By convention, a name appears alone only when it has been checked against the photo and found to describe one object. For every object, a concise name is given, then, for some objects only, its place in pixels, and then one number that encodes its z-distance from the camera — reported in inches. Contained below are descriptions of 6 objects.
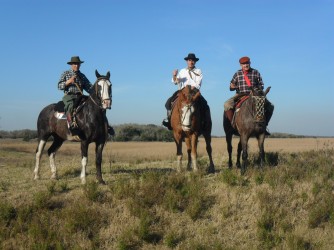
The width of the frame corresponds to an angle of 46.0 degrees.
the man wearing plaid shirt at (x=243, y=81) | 517.3
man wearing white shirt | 504.4
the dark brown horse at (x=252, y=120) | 464.0
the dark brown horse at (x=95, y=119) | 421.3
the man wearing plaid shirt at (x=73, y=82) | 467.8
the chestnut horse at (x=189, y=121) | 468.1
